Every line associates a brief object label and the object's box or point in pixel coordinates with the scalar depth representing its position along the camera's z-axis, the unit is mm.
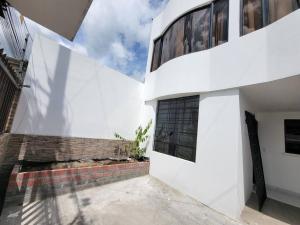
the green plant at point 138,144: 6949
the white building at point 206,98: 3832
